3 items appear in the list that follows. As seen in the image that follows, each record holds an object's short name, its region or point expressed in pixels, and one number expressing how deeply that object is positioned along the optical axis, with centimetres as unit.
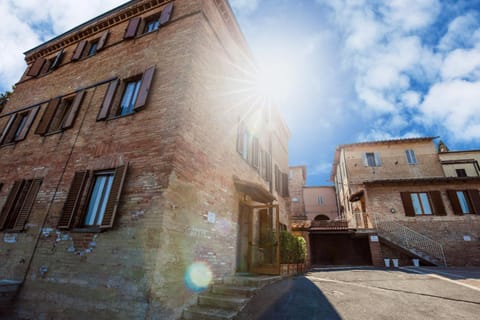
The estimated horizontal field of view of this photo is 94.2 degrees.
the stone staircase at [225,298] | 421
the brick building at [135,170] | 438
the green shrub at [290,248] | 853
